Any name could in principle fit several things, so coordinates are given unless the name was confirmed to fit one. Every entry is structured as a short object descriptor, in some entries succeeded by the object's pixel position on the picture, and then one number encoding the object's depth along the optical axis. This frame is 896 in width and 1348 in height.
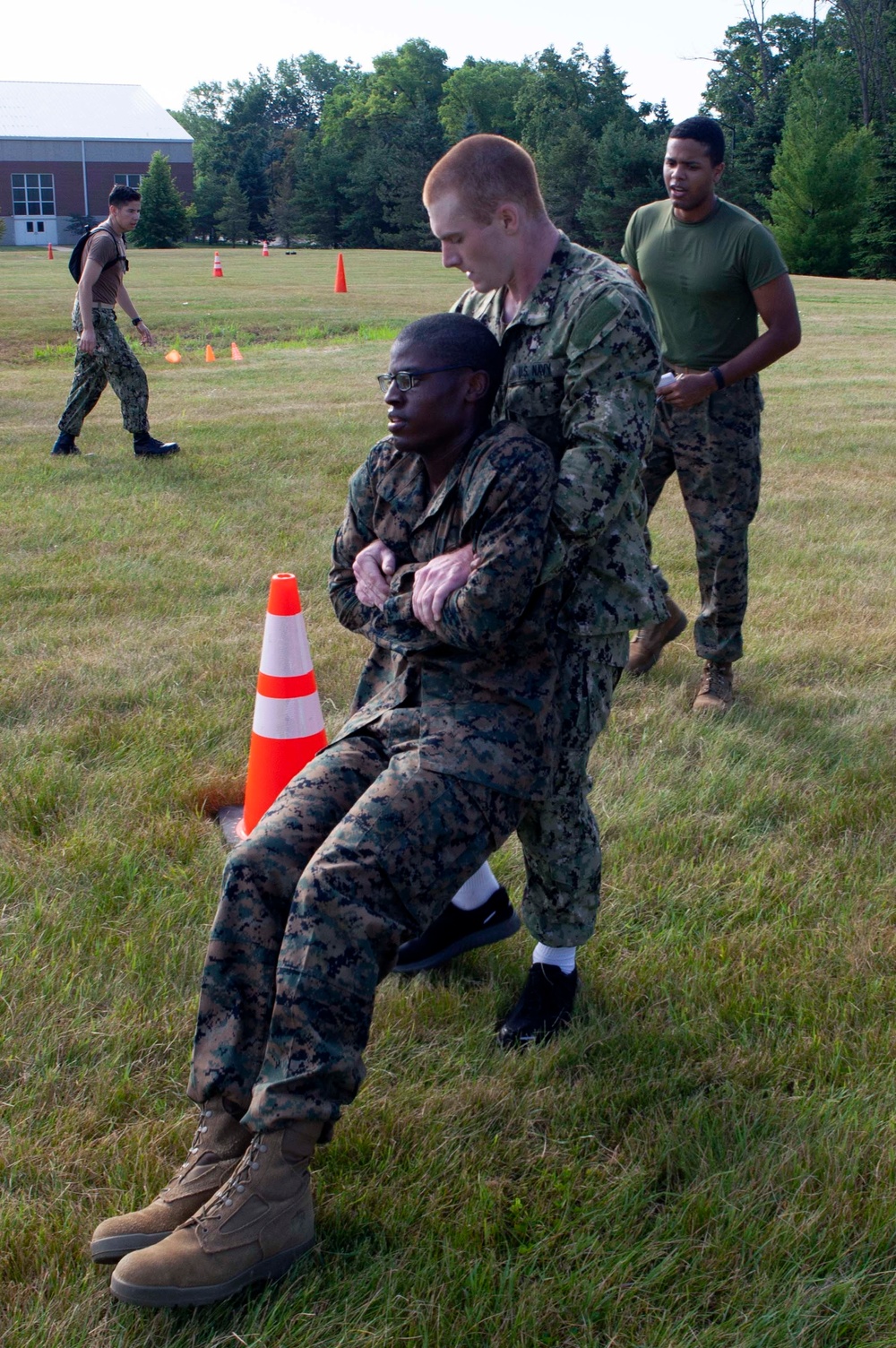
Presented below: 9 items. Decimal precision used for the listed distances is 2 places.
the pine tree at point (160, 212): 63.94
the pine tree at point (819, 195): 48.91
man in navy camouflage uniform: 2.55
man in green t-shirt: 4.68
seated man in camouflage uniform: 2.18
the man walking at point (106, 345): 9.66
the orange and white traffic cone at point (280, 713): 3.79
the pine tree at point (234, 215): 78.56
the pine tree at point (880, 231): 45.38
